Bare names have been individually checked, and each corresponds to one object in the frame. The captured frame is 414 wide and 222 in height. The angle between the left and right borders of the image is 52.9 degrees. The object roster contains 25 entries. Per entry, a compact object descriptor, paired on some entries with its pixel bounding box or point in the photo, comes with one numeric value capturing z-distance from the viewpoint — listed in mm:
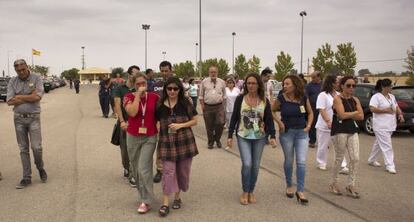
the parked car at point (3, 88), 29234
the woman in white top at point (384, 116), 7484
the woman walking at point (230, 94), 11344
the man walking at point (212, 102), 9438
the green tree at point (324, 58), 53812
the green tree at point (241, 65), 73812
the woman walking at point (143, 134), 5094
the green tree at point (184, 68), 99812
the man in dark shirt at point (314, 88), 9406
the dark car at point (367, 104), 11648
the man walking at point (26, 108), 6188
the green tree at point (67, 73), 138962
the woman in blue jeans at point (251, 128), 5441
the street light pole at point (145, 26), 55369
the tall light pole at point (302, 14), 47056
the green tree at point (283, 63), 62531
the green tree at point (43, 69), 126000
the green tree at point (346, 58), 52094
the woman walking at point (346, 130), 5844
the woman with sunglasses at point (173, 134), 5016
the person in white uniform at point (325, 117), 7094
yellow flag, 84688
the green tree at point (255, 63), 72000
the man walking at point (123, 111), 5734
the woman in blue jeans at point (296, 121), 5590
